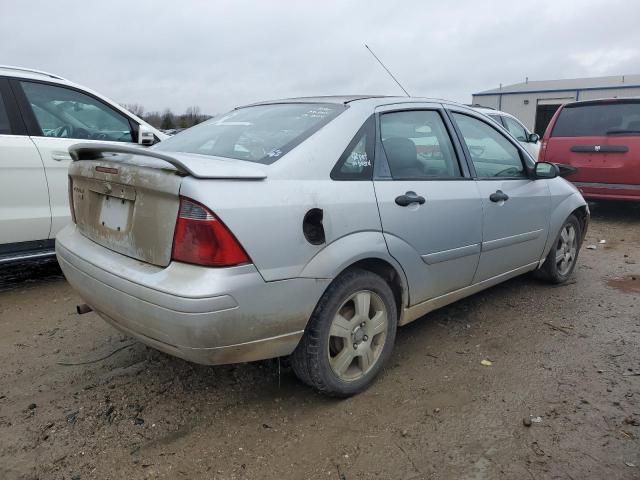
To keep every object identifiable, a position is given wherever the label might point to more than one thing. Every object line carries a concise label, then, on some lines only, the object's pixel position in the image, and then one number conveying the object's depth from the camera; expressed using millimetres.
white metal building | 25391
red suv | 7035
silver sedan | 2176
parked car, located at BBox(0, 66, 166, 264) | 4188
